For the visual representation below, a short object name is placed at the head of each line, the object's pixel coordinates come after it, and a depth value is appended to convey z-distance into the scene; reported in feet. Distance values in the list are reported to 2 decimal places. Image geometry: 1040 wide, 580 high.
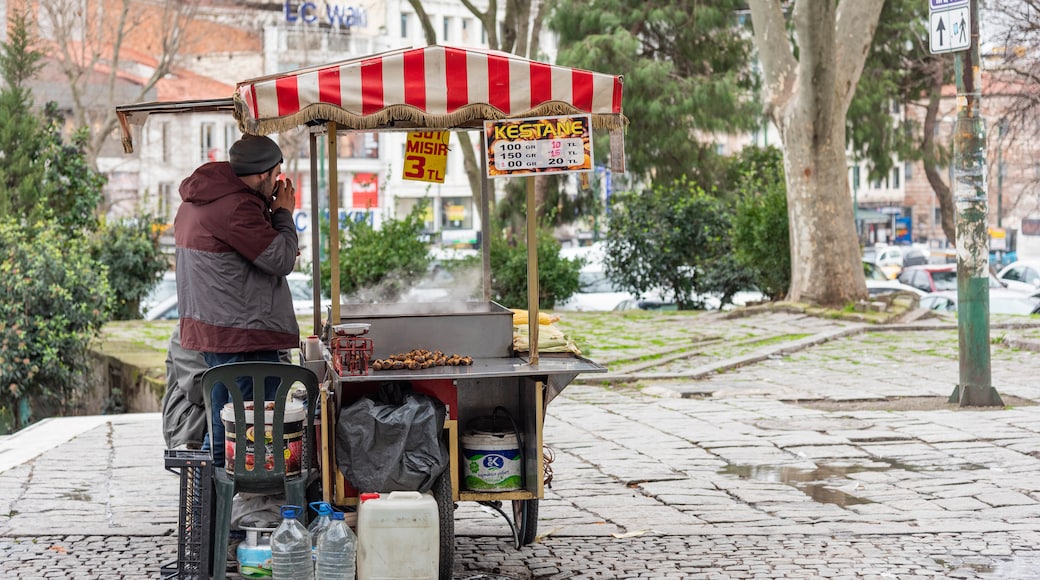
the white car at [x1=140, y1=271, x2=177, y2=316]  74.08
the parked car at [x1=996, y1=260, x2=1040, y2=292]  101.58
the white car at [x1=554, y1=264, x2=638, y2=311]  75.46
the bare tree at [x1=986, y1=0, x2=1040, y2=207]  92.02
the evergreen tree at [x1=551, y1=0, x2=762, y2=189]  93.15
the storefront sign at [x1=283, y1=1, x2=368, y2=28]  170.60
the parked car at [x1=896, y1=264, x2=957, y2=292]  93.56
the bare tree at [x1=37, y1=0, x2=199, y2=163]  106.32
